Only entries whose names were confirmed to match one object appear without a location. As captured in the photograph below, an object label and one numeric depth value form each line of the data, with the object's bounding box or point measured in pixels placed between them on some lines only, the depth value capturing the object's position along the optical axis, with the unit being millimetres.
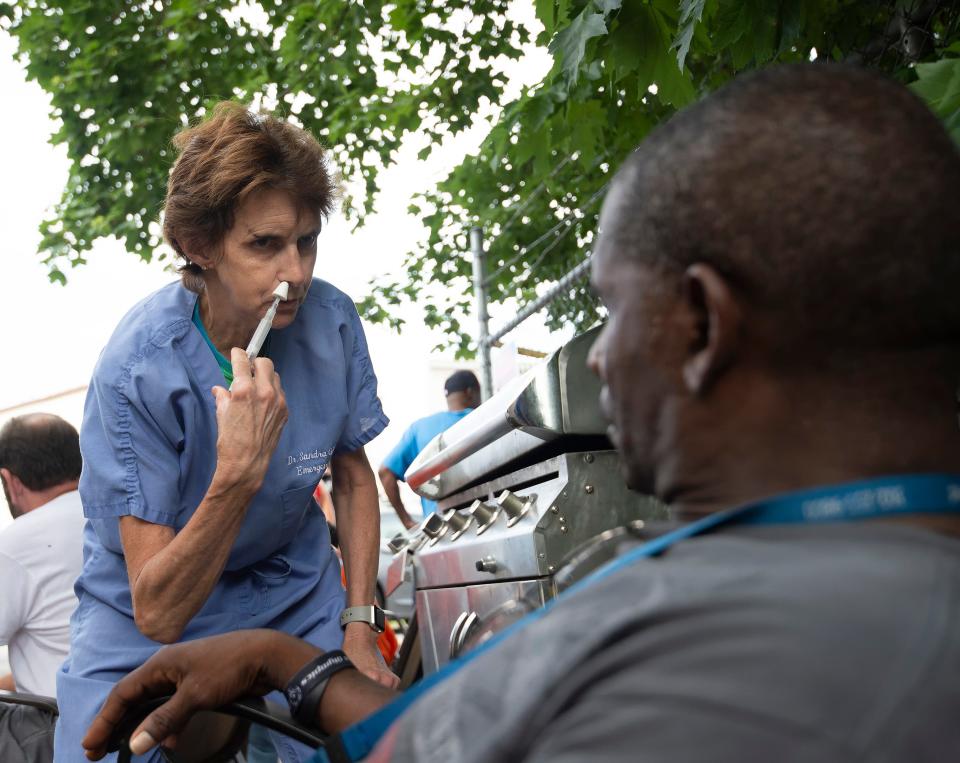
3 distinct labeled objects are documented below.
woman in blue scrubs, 2207
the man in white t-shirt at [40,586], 3699
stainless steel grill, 2152
